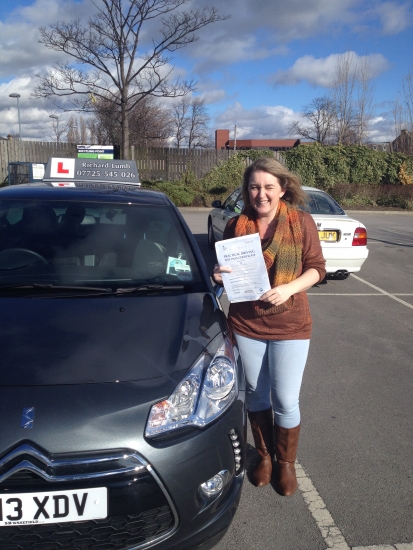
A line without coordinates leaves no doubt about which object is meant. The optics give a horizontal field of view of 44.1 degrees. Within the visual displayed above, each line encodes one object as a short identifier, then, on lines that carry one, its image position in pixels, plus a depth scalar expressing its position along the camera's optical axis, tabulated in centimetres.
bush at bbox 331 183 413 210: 2434
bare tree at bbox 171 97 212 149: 5144
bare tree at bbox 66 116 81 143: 5552
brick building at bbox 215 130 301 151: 7369
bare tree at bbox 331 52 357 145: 3322
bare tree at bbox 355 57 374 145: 3319
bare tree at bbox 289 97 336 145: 4242
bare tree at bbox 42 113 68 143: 4578
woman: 270
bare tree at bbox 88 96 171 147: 3347
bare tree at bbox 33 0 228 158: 1966
